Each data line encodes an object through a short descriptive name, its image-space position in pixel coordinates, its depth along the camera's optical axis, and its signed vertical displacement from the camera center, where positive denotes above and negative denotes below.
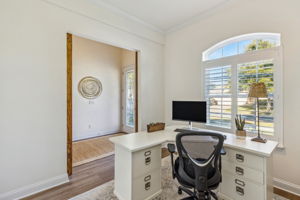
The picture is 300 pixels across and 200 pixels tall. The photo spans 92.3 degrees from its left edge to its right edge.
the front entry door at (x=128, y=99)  4.96 -0.01
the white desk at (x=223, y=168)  1.53 -0.81
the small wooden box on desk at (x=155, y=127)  2.28 -0.46
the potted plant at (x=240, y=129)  1.98 -0.43
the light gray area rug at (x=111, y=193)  1.85 -1.27
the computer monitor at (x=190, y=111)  2.33 -0.21
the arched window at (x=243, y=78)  2.08 +0.33
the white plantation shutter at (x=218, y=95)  2.56 +0.07
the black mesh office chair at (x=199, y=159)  1.39 -0.61
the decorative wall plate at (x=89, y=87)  4.38 +0.36
